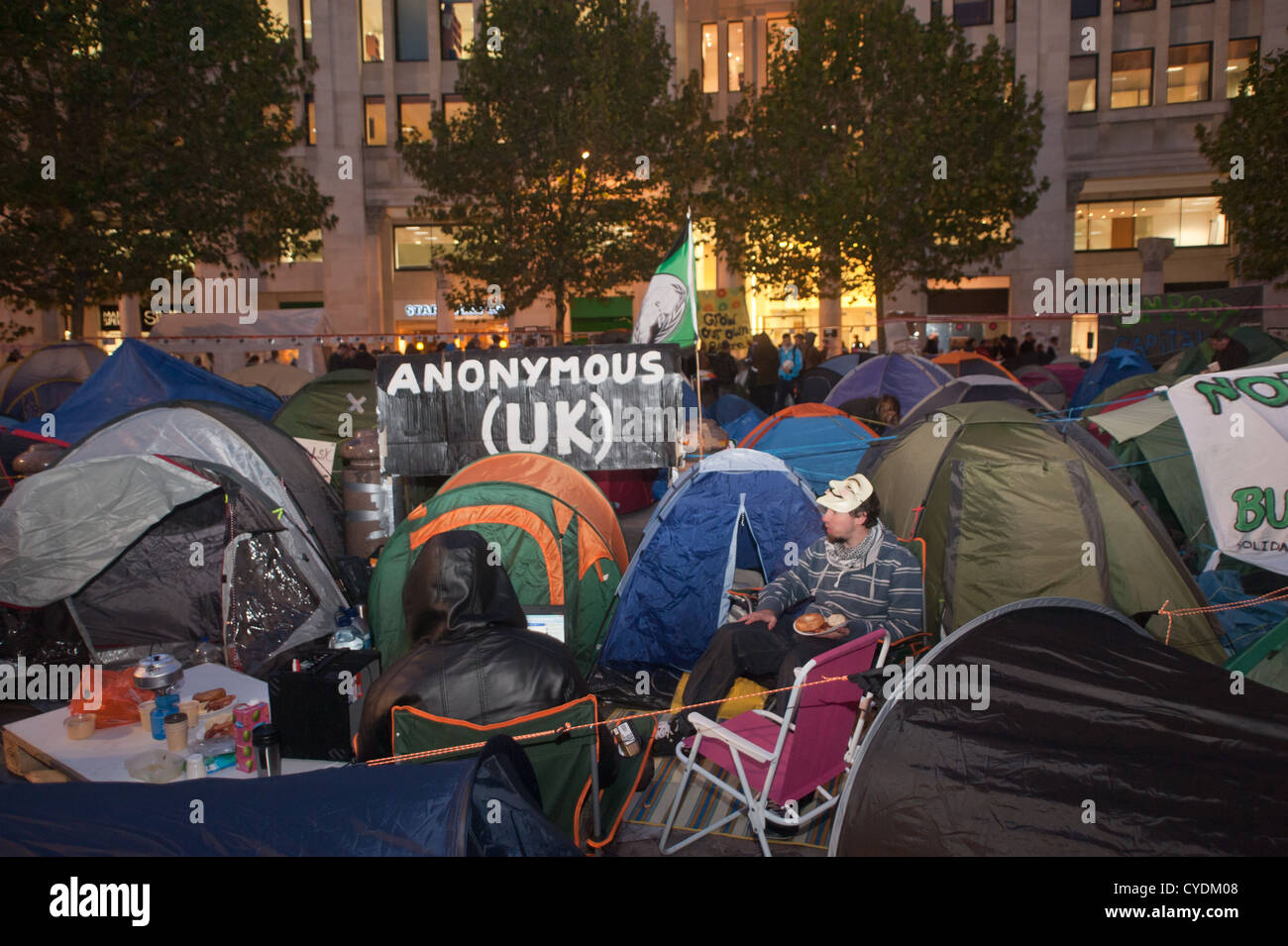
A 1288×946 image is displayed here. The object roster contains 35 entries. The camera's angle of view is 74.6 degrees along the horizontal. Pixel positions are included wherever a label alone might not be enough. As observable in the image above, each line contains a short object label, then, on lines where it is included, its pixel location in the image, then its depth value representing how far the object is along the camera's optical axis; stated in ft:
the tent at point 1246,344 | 40.13
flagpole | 22.35
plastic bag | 13.56
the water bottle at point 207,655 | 19.48
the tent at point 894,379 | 43.39
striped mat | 14.53
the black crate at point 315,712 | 12.39
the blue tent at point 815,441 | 29.89
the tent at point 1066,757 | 7.84
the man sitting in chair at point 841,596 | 16.08
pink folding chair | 12.82
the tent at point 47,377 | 45.57
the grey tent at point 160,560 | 18.24
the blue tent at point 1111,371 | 44.98
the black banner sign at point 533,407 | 21.93
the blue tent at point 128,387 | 34.50
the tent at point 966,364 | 47.18
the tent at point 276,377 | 53.57
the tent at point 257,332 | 64.23
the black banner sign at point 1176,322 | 54.24
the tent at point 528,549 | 19.08
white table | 12.01
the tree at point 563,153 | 65.67
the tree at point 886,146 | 67.26
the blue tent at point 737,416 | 40.47
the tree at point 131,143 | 45.37
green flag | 22.72
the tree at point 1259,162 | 58.08
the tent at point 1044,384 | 46.39
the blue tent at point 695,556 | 20.58
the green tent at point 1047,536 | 18.98
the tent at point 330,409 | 33.06
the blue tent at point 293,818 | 6.42
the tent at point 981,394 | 34.09
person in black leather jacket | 11.13
